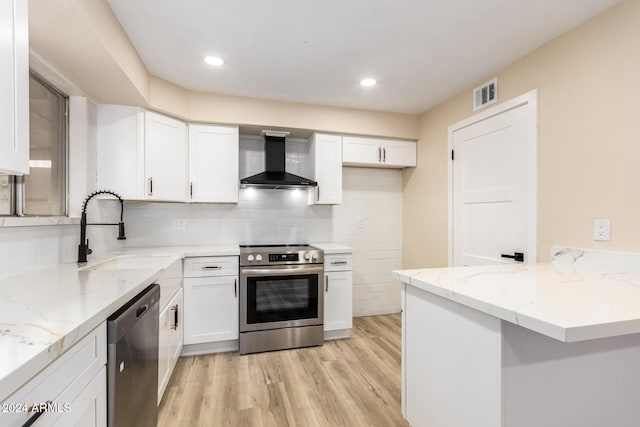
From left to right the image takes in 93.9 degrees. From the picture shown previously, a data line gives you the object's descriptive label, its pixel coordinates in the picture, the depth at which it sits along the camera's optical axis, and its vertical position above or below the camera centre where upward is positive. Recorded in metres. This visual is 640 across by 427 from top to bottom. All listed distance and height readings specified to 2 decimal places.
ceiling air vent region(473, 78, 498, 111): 2.45 +1.01
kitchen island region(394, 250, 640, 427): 1.02 -0.56
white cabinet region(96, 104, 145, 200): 2.46 +0.53
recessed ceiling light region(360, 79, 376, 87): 2.63 +1.17
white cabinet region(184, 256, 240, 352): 2.63 -0.77
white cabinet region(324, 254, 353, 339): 3.00 -0.83
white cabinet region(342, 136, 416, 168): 3.36 +0.71
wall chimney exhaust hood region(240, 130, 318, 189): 3.03 +0.50
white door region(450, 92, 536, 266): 2.18 +0.23
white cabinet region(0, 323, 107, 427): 0.68 -0.49
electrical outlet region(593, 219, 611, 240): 1.68 -0.09
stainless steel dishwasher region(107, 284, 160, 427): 1.12 -0.64
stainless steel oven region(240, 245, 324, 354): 2.74 -0.80
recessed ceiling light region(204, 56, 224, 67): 2.25 +1.18
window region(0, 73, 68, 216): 1.65 +0.33
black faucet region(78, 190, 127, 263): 1.99 -0.17
